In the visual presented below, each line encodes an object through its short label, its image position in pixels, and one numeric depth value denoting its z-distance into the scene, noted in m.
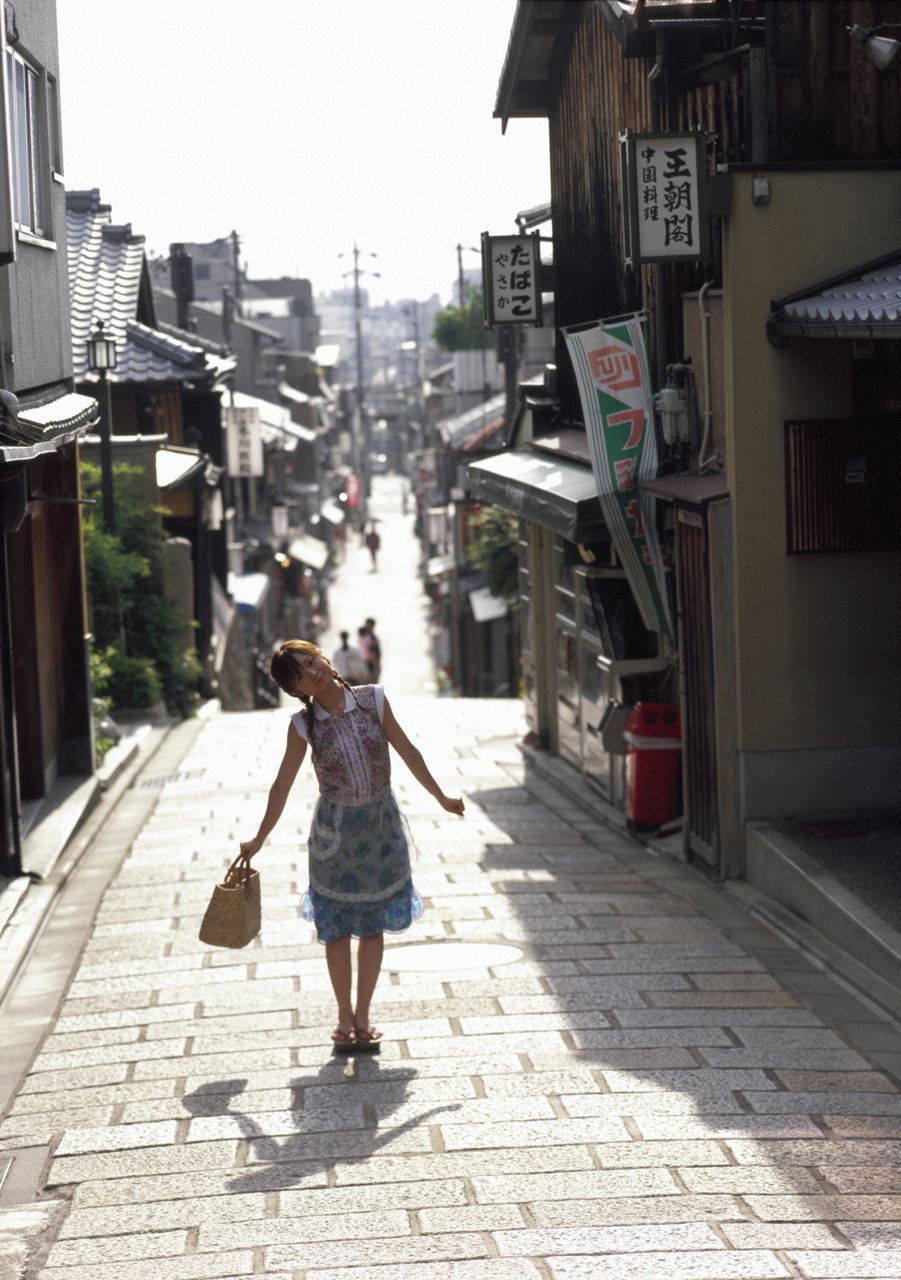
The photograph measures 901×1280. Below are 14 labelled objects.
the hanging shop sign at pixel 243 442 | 38.66
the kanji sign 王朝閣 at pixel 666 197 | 11.94
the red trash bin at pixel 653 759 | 14.23
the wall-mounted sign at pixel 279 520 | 50.44
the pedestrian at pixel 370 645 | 36.31
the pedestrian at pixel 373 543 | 81.88
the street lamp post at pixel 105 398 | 23.11
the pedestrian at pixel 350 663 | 32.19
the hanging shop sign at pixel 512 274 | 19.05
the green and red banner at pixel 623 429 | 13.81
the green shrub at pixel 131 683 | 24.28
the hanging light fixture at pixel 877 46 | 10.07
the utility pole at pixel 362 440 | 120.14
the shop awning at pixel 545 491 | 14.31
